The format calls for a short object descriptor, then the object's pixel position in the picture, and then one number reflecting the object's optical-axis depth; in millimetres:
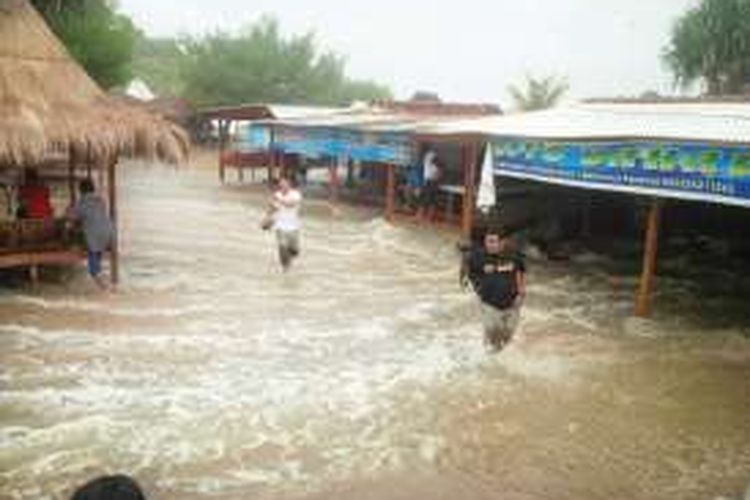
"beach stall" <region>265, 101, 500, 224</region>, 22172
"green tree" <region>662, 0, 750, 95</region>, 41250
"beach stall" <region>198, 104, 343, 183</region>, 28781
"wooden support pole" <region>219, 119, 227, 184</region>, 30781
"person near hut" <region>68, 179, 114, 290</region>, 12867
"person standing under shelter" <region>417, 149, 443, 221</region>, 22047
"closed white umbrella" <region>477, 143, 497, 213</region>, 16125
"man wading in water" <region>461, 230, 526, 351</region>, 9859
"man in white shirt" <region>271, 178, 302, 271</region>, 14656
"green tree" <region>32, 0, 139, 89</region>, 19422
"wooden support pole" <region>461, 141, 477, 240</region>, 18562
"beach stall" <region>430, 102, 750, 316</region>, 12055
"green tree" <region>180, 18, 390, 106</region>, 49344
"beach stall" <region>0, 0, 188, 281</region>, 12352
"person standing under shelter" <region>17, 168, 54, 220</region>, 13617
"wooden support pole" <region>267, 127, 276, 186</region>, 28173
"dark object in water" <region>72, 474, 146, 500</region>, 3668
